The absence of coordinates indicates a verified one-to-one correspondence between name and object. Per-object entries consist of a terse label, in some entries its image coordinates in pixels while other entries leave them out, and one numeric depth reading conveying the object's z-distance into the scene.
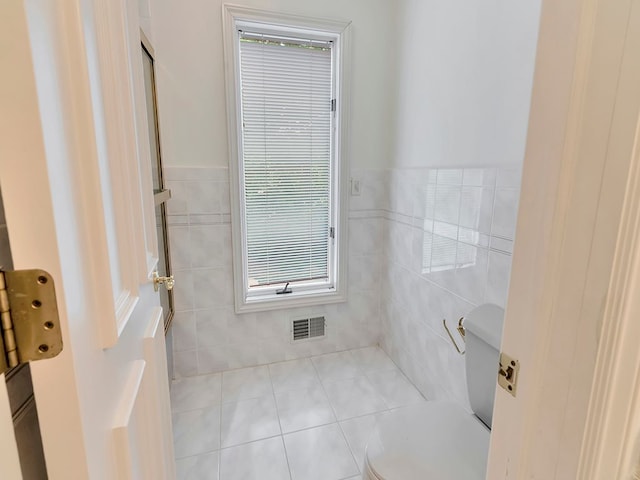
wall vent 2.29
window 1.93
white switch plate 2.17
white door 0.31
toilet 1.01
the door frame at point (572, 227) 0.37
